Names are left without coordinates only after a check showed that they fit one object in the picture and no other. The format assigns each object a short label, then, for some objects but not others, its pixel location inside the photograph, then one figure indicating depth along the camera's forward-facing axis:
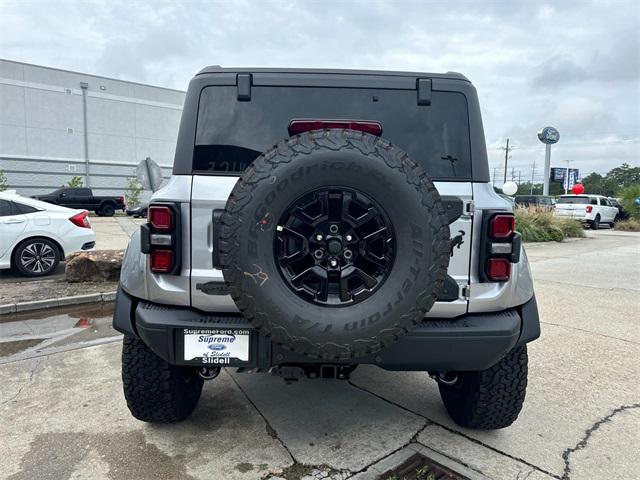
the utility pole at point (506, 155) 70.81
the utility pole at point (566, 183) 45.28
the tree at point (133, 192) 32.41
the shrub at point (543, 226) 14.28
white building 31.02
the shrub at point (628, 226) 22.13
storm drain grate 2.26
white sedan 6.92
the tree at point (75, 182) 30.47
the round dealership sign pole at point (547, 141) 24.04
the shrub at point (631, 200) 23.88
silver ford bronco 1.88
